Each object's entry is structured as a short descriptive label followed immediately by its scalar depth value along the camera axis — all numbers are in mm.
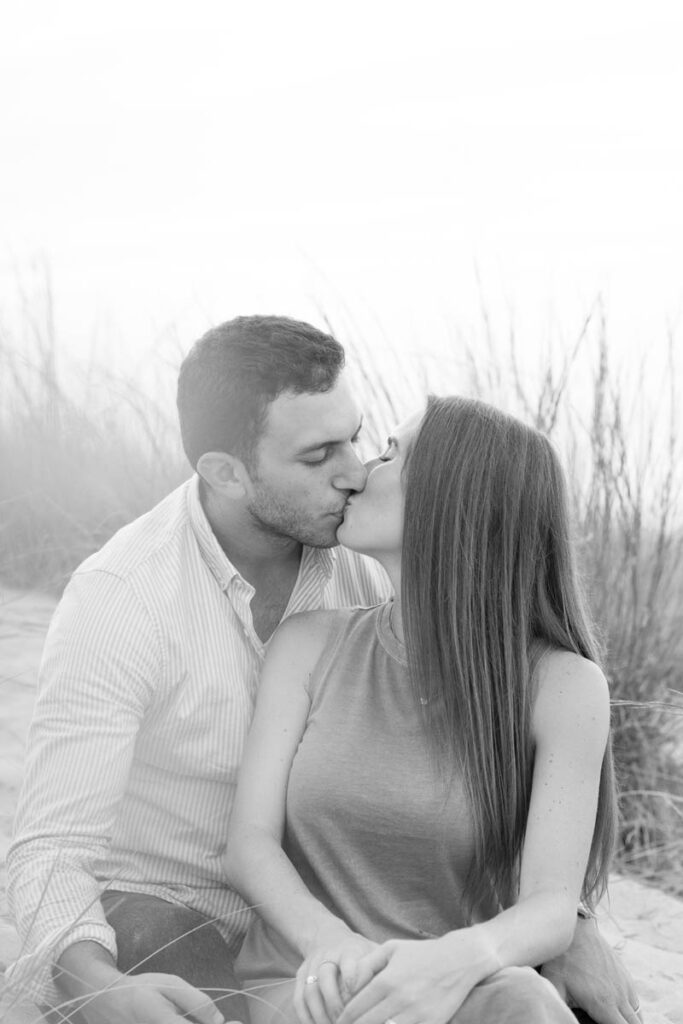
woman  1972
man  1997
